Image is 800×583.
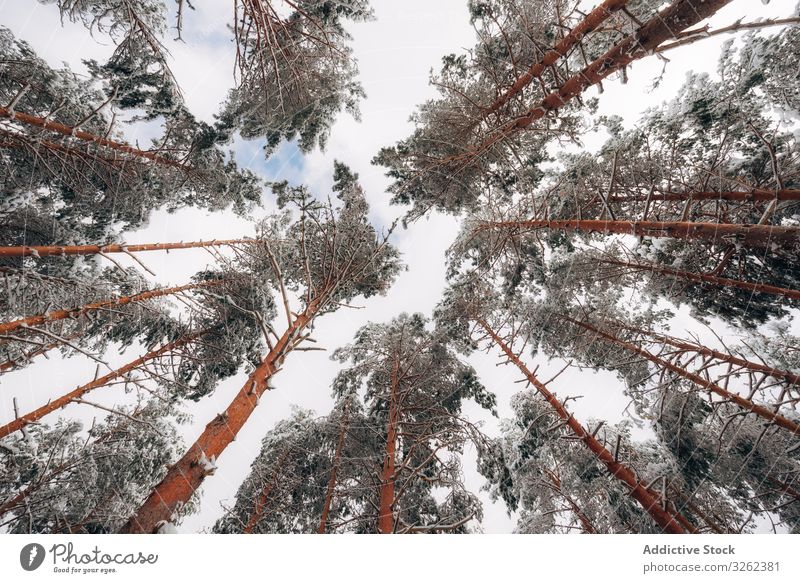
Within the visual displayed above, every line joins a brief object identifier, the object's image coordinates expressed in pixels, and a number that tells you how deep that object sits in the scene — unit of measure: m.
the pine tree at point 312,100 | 5.99
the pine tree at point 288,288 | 2.44
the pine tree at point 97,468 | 7.01
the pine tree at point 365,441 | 7.04
